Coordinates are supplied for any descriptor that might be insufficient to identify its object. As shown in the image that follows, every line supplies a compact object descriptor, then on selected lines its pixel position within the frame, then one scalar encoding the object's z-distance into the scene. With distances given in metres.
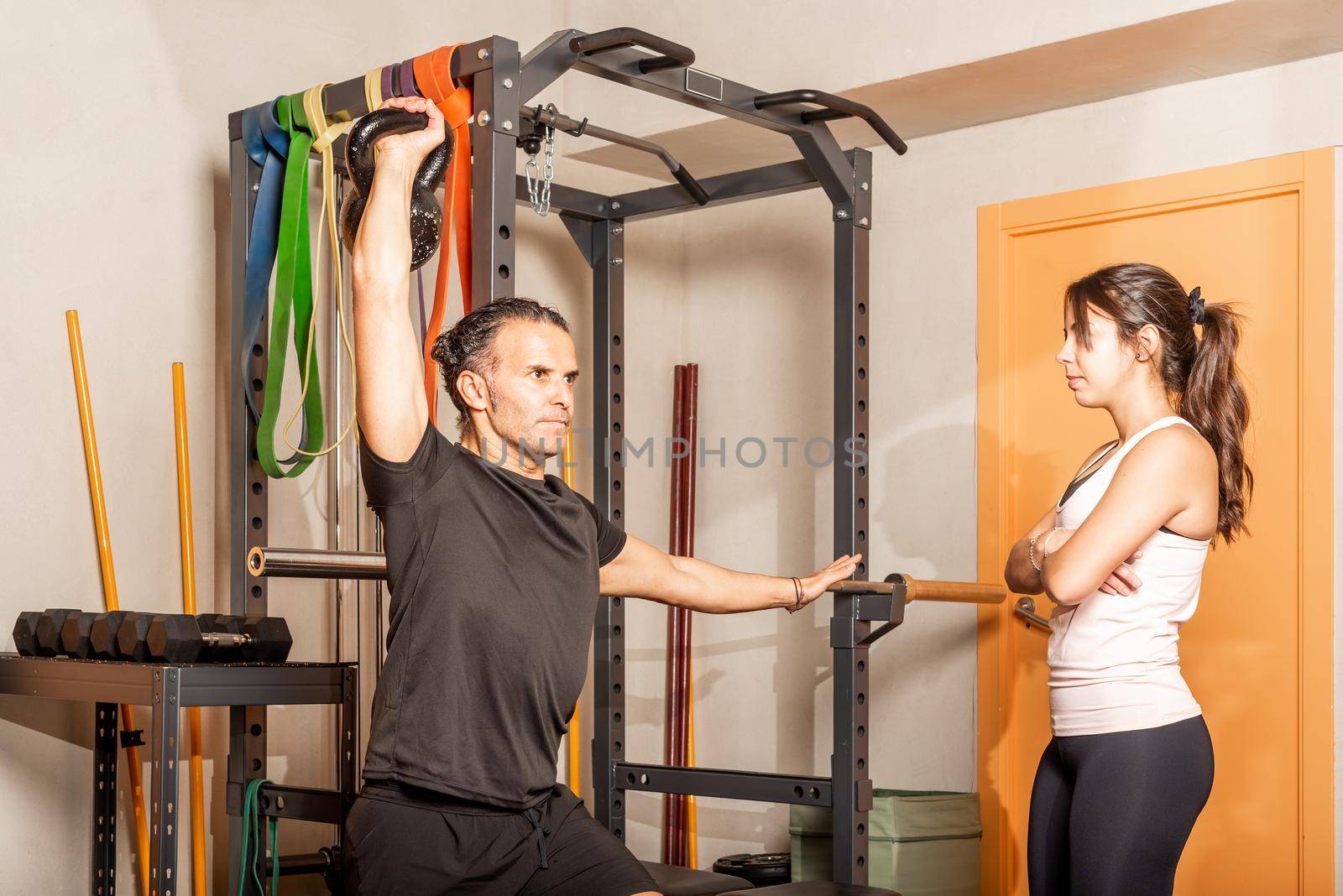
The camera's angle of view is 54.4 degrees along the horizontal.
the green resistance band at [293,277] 2.88
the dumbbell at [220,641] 2.40
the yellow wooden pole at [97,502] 2.87
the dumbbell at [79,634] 2.51
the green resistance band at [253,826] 2.69
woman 2.15
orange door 3.13
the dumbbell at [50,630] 2.56
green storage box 3.37
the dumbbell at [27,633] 2.64
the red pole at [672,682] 4.20
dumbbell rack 2.29
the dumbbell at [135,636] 2.42
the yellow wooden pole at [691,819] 4.16
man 1.82
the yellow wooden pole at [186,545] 2.96
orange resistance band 2.47
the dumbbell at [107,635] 2.45
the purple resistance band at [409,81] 2.57
